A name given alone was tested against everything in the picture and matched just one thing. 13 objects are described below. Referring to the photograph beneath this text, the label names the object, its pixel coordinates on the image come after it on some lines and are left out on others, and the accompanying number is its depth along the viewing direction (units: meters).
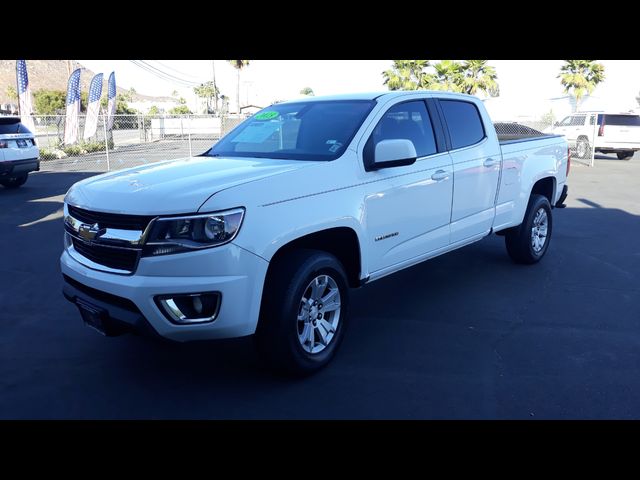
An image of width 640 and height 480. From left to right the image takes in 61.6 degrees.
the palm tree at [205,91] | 107.00
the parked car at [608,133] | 20.06
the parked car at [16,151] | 11.78
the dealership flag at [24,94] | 20.48
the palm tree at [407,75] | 40.47
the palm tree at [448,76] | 37.09
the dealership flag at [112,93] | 26.14
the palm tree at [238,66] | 55.62
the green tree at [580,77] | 36.81
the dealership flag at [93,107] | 23.44
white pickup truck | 3.13
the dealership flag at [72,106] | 22.75
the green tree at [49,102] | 60.59
